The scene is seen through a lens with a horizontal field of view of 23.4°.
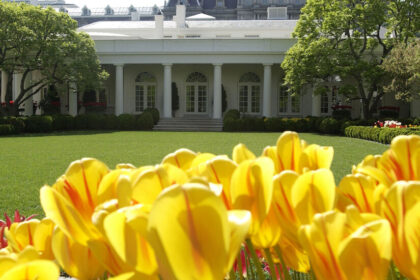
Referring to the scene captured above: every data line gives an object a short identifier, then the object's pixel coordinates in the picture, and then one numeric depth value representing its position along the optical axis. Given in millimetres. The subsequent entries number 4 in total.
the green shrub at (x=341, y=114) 72631
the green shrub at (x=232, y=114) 73698
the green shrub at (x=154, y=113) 74952
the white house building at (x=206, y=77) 76401
